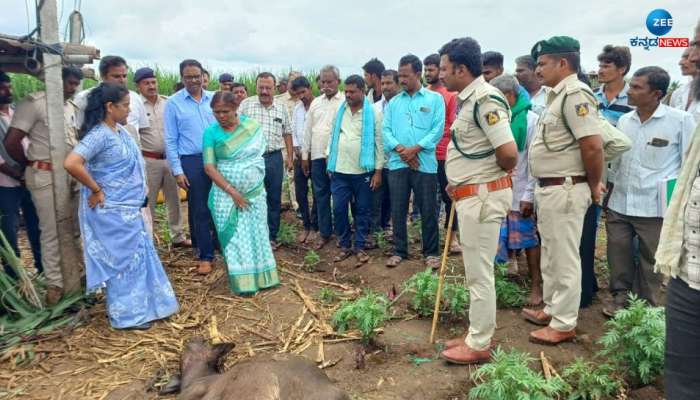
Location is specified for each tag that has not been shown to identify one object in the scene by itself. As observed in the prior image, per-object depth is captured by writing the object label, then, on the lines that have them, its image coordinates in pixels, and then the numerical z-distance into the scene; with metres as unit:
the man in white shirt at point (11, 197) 4.39
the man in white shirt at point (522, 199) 4.25
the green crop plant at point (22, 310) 3.93
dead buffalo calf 2.52
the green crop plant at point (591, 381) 2.97
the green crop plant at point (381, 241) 6.14
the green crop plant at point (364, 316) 3.75
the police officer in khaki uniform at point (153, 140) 5.79
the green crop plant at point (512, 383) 2.72
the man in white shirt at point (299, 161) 6.70
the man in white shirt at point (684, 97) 4.50
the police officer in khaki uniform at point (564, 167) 3.37
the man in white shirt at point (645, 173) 3.83
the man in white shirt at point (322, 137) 6.08
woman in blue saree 3.99
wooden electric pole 4.04
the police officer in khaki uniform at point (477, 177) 3.24
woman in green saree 4.77
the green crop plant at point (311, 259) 5.71
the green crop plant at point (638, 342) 3.03
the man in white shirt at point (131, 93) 5.12
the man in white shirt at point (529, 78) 5.27
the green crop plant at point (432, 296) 4.10
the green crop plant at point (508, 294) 4.36
